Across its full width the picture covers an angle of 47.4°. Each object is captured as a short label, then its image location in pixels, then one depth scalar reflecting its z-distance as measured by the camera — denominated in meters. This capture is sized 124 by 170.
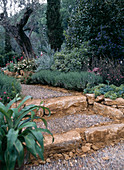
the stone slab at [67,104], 2.84
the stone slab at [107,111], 2.72
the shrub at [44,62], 5.36
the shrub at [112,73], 3.68
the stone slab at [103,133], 2.18
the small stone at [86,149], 2.04
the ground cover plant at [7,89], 2.87
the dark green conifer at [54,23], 7.54
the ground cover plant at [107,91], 2.96
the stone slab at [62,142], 1.94
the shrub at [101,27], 5.04
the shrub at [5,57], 10.97
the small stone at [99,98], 2.98
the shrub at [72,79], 3.56
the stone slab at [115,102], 2.81
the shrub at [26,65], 6.01
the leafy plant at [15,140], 1.19
